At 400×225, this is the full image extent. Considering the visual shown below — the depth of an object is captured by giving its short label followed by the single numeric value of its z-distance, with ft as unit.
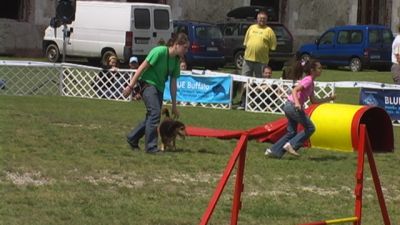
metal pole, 104.12
